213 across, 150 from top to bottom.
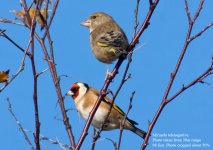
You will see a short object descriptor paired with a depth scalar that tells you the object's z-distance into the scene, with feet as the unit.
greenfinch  28.11
